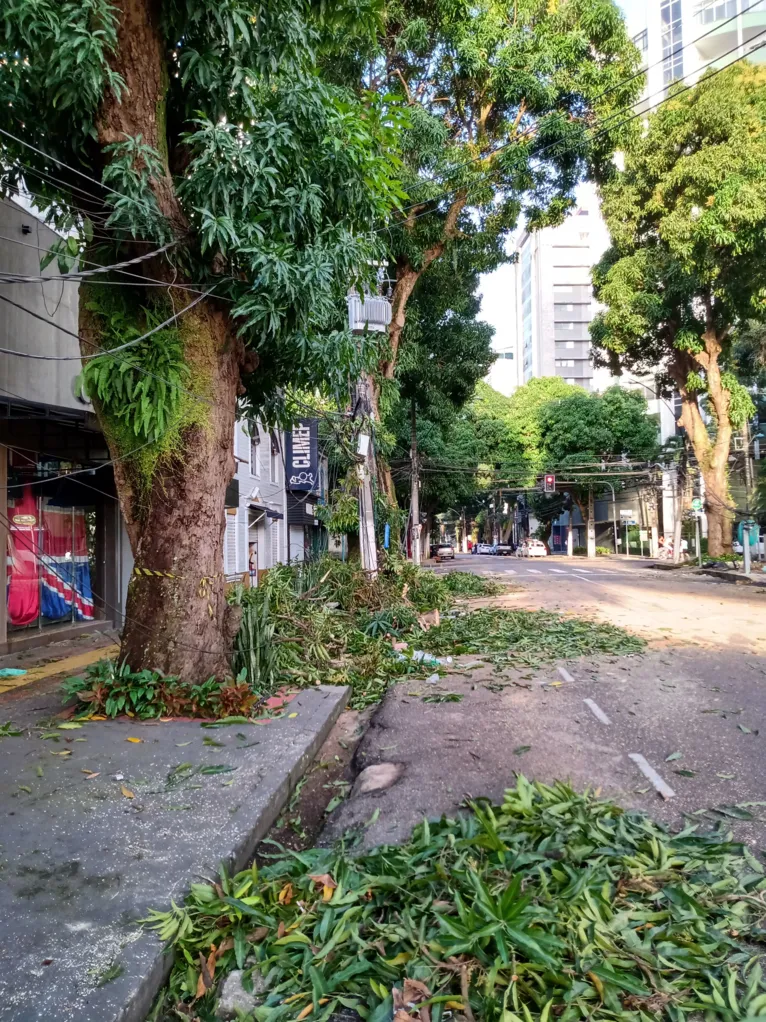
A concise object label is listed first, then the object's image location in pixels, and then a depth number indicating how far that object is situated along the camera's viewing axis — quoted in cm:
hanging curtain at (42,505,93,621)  1111
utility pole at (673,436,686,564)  3484
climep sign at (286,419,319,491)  2245
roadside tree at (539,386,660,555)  4538
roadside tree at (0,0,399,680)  574
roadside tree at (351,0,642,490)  1468
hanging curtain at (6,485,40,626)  1009
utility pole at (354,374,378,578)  1305
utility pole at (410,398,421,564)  2986
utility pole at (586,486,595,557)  4898
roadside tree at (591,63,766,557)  2195
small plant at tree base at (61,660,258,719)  607
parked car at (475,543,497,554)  7544
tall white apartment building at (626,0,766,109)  4569
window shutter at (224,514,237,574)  1708
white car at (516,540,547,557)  5734
